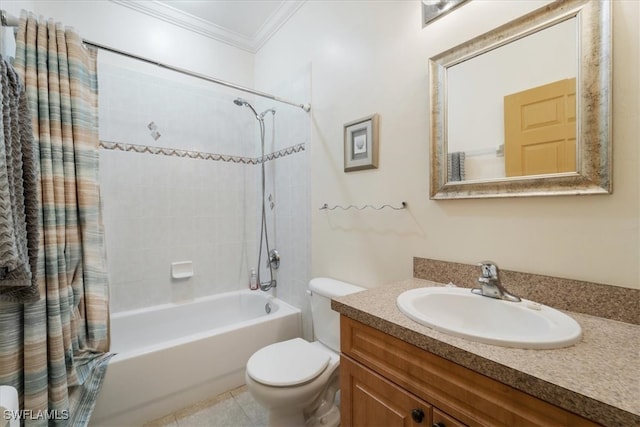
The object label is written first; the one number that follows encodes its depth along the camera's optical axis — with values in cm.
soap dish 225
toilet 121
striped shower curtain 117
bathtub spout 235
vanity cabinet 59
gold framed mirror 83
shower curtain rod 125
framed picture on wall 150
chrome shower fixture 234
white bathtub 146
